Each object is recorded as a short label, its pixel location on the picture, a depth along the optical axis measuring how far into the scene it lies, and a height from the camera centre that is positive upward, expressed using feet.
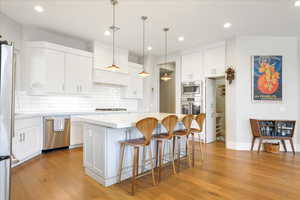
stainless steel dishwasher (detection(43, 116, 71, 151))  12.88 -2.44
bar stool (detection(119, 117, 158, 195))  7.41 -1.44
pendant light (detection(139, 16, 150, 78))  11.65 +5.96
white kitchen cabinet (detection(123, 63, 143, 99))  19.22 +2.10
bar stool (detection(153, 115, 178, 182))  8.62 -1.33
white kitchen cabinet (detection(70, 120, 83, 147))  14.17 -2.79
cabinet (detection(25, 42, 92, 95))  13.01 +2.75
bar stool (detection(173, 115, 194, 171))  9.89 -1.47
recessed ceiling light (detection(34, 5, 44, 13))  10.52 +6.02
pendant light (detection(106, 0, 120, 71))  9.80 +5.92
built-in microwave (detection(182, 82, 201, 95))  17.83 +1.52
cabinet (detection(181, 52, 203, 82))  17.87 +3.81
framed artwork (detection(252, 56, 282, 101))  14.46 +2.10
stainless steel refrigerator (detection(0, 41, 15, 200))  4.70 -0.33
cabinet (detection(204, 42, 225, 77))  16.11 +4.20
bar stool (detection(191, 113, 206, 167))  10.82 -1.28
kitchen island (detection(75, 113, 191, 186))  7.95 -2.40
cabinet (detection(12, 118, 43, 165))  10.31 -2.52
